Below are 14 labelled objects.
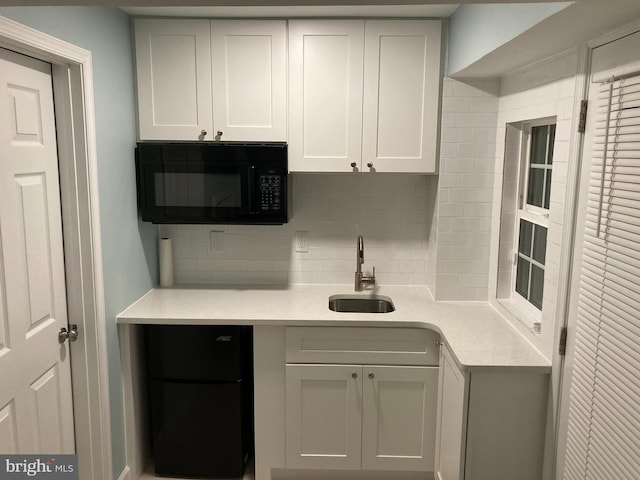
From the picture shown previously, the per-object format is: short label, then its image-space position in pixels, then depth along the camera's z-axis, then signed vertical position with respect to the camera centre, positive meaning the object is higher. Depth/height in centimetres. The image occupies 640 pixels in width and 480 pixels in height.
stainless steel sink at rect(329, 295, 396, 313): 295 -78
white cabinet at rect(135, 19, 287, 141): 262 +42
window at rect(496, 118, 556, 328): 230 -23
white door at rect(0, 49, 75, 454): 178 -39
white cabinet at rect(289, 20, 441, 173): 262 +35
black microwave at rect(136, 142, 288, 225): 264 -10
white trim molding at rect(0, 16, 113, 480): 205 -36
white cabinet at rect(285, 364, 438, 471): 257 -123
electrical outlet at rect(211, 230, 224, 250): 310 -45
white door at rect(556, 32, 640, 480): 146 -36
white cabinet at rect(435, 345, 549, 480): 205 -100
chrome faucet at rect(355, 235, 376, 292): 291 -62
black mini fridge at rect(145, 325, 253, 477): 258 -116
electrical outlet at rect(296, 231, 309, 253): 311 -46
